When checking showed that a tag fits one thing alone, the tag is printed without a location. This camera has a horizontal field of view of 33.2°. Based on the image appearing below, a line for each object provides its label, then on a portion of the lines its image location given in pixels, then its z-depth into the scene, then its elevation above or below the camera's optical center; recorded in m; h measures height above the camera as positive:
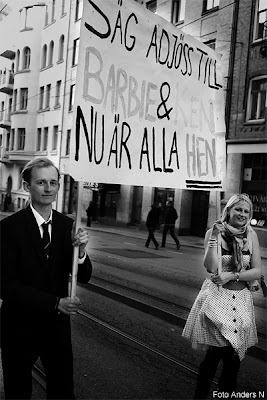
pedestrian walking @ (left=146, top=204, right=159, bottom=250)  15.85 -1.10
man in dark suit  2.31 -0.58
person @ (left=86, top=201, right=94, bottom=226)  25.05 -1.49
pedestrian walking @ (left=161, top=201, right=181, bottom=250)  16.27 -1.12
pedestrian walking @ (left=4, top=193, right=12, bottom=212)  19.10 -0.94
